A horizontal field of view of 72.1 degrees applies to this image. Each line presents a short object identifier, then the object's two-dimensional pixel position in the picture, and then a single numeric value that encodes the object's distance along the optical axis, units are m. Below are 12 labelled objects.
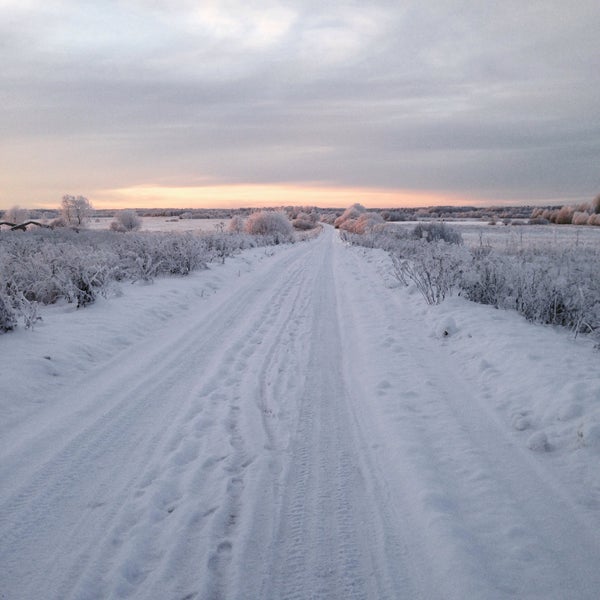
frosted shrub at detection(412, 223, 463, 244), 27.60
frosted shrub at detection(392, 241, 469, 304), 9.36
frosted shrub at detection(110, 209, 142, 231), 52.72
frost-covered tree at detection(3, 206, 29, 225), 54.52
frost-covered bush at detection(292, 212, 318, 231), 72.25
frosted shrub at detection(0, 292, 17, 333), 6.38
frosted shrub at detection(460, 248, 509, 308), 8.87
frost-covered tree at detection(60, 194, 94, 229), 56.09
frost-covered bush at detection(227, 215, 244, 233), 45.38
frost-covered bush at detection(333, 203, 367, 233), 69.50
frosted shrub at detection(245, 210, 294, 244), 40.41
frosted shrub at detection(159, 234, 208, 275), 13.73
